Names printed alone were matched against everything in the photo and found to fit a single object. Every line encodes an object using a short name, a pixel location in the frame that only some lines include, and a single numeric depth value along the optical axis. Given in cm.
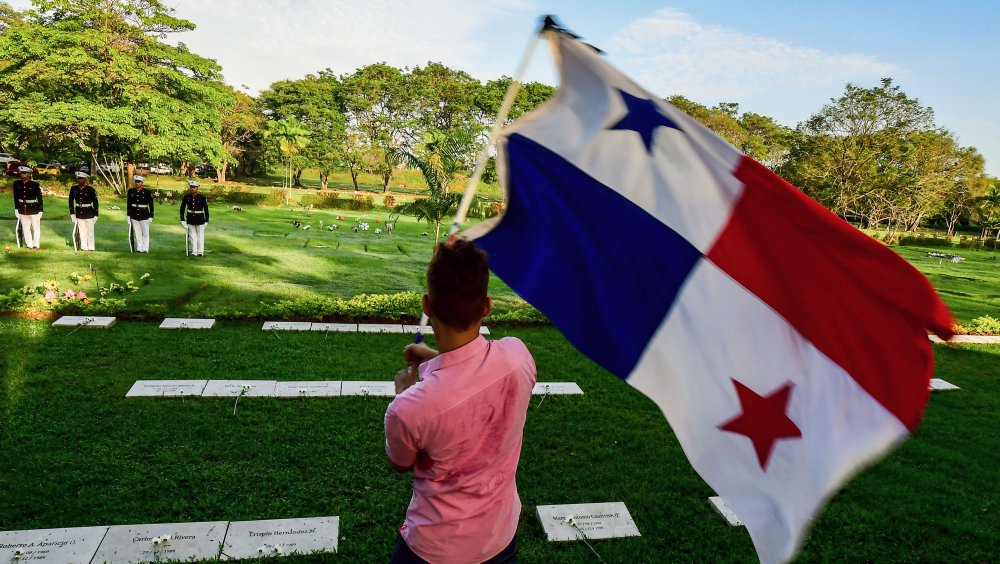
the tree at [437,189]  1026
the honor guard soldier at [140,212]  1195
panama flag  191
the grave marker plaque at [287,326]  765
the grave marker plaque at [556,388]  608
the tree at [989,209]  3916
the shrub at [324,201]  2838
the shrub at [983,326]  1071
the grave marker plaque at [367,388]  565
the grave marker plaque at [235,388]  540
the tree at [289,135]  3666
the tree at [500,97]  4591
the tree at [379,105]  4334
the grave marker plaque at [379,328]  788
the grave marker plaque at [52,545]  312
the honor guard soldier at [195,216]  1205
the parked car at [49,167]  3245
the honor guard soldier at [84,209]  1159
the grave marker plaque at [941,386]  732
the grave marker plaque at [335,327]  777
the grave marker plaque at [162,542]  320
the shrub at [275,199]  2725
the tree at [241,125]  3956
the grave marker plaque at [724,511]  396
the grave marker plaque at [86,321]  702
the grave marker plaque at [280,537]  331
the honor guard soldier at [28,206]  1137
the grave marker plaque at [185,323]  734
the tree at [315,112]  3919
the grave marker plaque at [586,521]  369
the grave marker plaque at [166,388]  527
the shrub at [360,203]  2905
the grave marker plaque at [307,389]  551
